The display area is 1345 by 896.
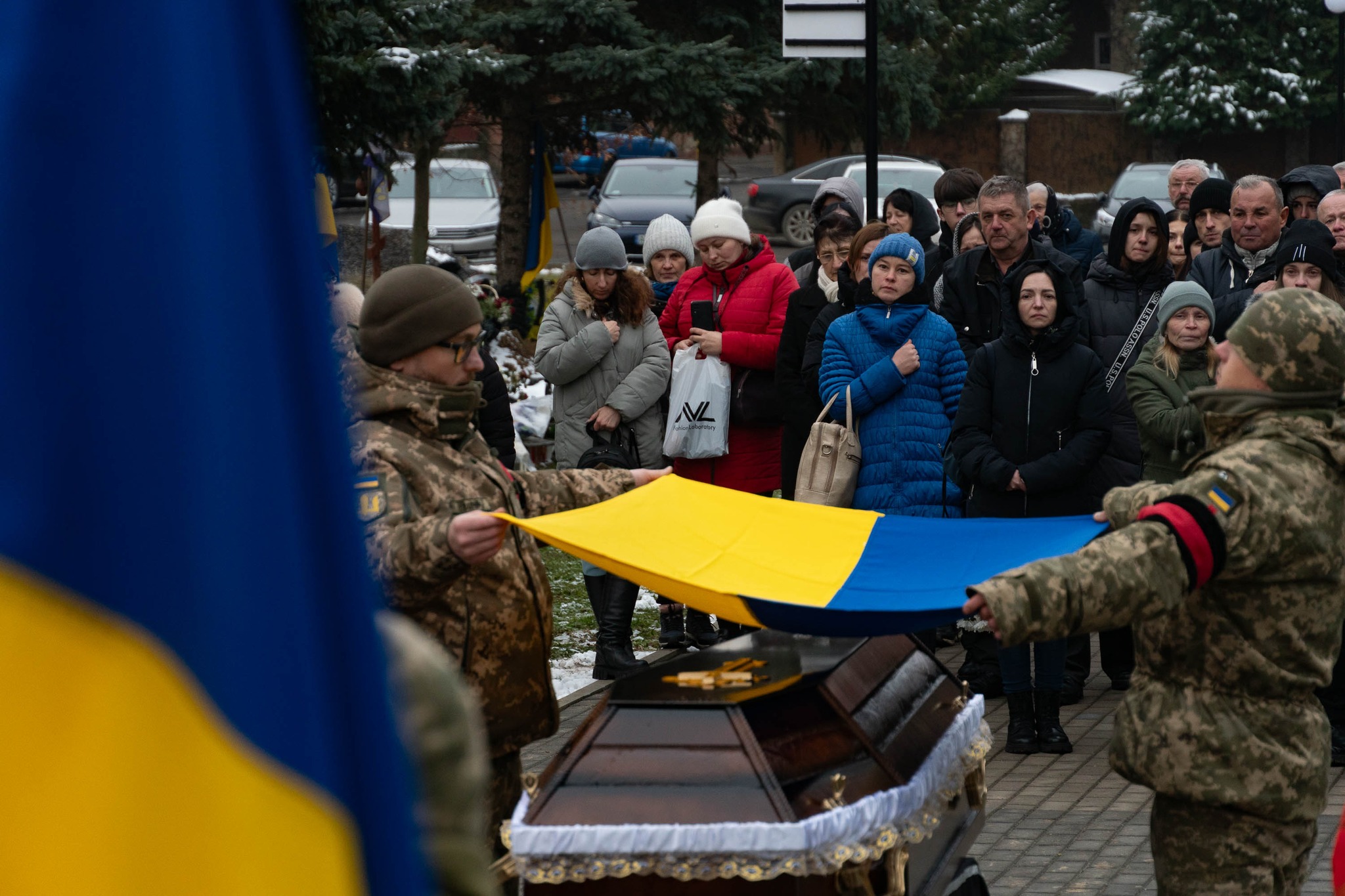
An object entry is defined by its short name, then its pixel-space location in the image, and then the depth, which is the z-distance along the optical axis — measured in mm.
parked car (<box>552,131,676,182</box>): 32469
